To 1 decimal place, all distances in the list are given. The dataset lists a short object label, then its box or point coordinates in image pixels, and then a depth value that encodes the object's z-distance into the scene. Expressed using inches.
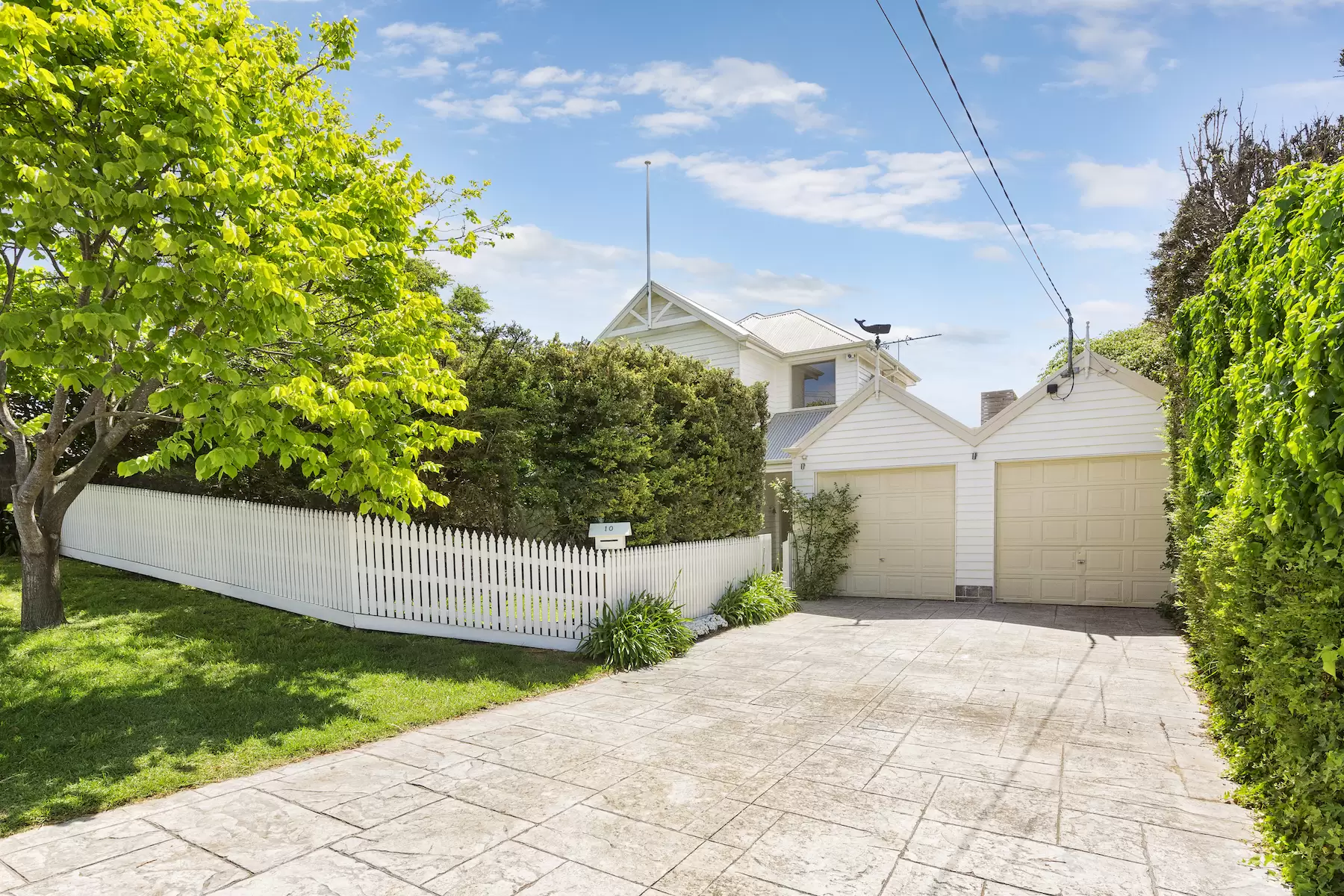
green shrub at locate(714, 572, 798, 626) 398.0
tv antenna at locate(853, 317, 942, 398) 483.5
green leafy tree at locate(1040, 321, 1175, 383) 480.1
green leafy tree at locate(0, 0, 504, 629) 180.4
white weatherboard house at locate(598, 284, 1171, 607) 428.1
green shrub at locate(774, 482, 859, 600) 502.3
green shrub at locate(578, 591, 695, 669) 299.6
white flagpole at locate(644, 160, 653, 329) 702.6
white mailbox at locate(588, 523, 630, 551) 319.6
